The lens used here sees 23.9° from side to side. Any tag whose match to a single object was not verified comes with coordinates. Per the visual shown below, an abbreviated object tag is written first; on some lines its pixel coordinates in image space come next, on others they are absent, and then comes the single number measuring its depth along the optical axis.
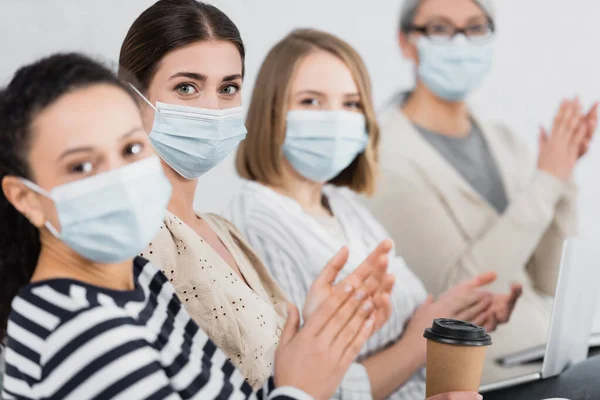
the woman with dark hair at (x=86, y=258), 1.43
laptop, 2.04
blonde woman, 1.98
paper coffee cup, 1.68
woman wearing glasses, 2.30
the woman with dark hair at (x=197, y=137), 1.69
